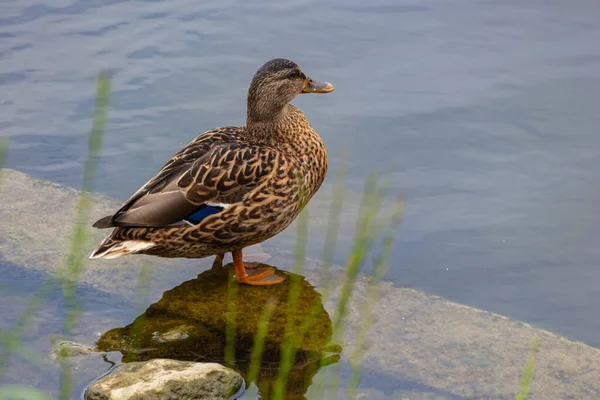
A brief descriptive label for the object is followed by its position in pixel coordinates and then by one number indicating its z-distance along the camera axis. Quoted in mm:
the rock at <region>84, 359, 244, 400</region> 7496
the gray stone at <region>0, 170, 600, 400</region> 8430
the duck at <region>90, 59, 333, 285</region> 9711
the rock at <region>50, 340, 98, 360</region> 8523
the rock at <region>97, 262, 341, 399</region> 8500
